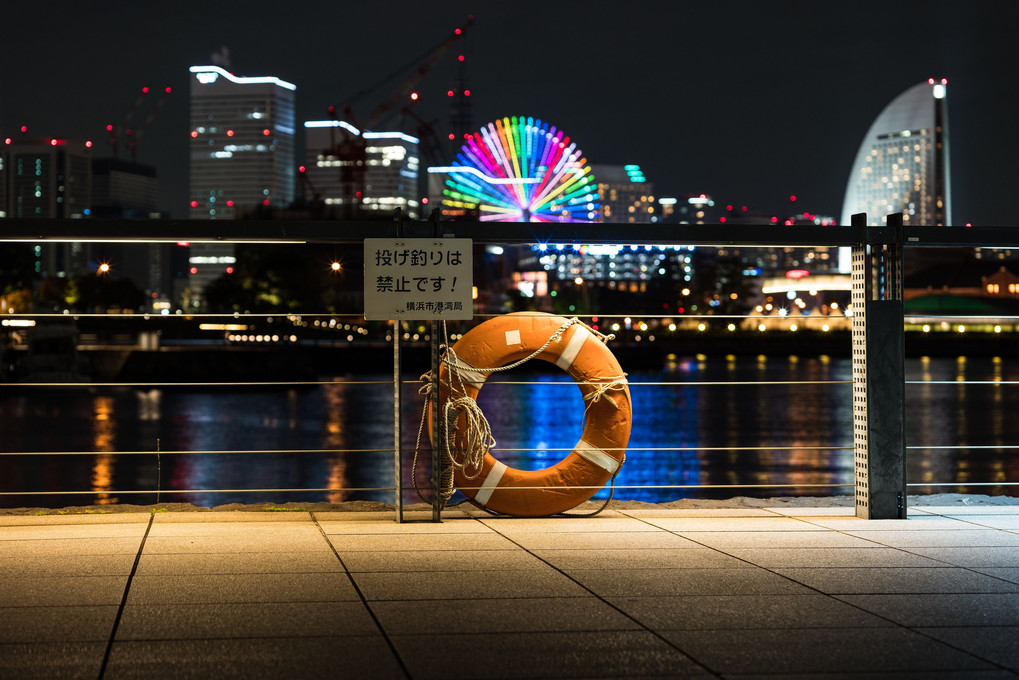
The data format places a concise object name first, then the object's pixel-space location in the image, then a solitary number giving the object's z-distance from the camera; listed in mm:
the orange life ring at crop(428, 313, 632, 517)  5957
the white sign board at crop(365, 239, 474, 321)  5734
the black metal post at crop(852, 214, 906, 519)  5980
